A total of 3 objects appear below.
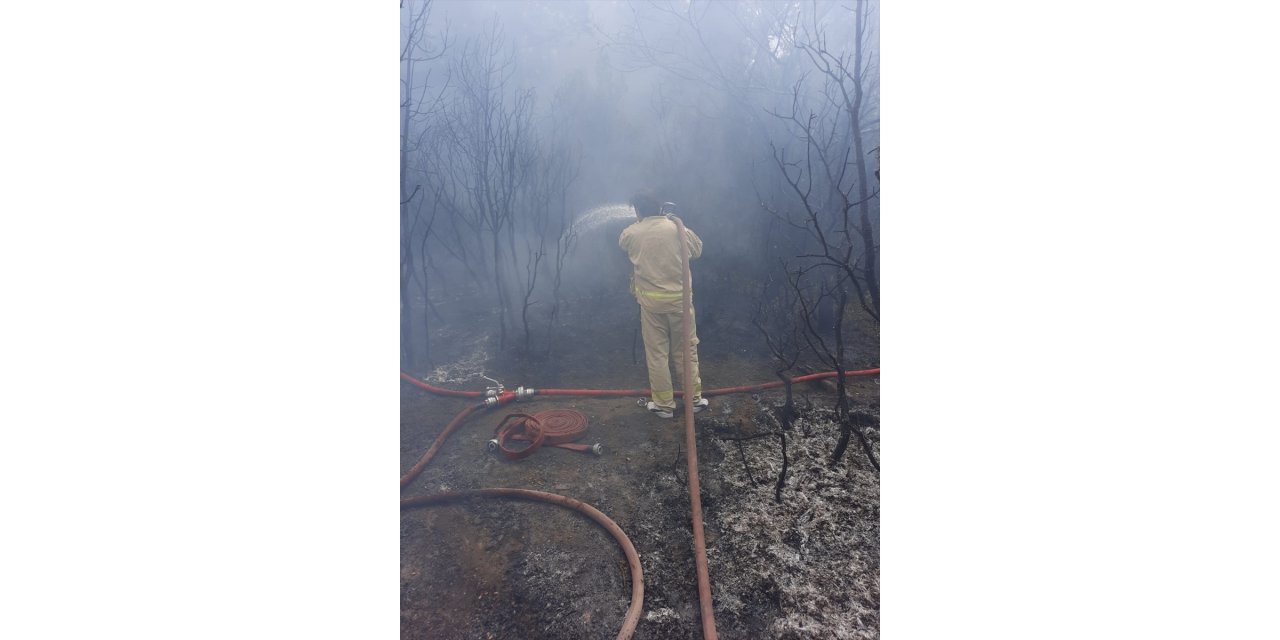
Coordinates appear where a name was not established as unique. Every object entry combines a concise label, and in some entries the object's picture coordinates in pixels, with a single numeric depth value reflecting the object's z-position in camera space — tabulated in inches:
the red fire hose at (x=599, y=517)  81.0
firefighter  159.0
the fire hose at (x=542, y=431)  138.6
